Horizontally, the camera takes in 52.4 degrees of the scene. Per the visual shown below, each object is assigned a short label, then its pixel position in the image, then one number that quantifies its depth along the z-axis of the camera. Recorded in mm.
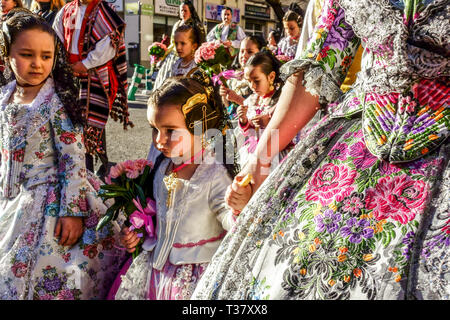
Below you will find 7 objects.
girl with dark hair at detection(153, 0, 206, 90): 4842
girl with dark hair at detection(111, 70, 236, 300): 2070
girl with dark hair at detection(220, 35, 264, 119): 4824
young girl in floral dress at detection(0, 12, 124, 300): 2262
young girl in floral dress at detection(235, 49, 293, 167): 4314
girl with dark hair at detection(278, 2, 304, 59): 7348
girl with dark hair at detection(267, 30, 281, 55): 10220
